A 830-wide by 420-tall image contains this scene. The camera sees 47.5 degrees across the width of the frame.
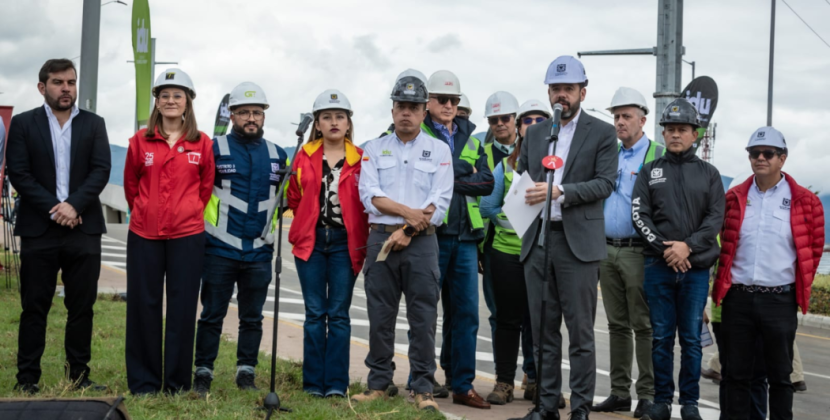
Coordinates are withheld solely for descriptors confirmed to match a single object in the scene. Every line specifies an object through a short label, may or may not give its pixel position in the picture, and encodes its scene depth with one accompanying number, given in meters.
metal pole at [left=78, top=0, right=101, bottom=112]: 12.73
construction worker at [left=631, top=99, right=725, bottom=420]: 7.07
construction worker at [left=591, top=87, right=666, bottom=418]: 7.59
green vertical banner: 12.93
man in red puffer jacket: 6.62
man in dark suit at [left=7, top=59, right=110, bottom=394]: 6.68
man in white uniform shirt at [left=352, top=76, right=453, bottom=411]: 6.69
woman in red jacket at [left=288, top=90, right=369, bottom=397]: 6.89
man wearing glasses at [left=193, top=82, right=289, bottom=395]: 6.86
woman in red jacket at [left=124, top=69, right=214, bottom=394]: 6.55
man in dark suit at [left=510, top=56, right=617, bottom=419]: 6.33
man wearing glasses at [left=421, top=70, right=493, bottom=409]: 7.25
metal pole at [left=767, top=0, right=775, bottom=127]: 26.28
